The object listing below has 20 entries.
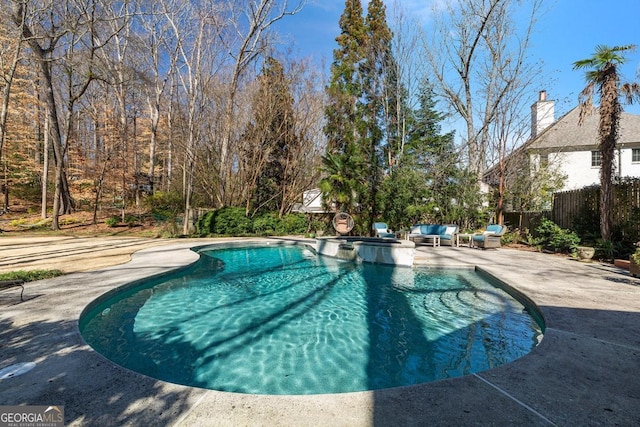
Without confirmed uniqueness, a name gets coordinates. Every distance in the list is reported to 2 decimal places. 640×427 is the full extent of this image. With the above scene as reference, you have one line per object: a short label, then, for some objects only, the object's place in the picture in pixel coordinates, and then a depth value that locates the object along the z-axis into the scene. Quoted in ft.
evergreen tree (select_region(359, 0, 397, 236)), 58.03
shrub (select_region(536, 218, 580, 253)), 29.35
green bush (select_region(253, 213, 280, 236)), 52.01
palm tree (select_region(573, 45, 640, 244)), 26.68
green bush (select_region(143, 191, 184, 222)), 61.00
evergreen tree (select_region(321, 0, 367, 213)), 50.03
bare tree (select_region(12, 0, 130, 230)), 36.17
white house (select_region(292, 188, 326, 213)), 60.05
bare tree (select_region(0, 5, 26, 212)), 33.50
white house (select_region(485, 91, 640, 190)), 59.52
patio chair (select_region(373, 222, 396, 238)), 39.56
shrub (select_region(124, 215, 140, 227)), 59.06
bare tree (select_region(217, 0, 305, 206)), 52.16
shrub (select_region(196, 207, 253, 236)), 50.03
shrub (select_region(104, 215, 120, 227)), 55.88
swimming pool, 9.68
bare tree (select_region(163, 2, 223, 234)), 53.67
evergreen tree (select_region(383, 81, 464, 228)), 45.75
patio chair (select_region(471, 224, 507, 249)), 34.76
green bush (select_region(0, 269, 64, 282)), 17.51
